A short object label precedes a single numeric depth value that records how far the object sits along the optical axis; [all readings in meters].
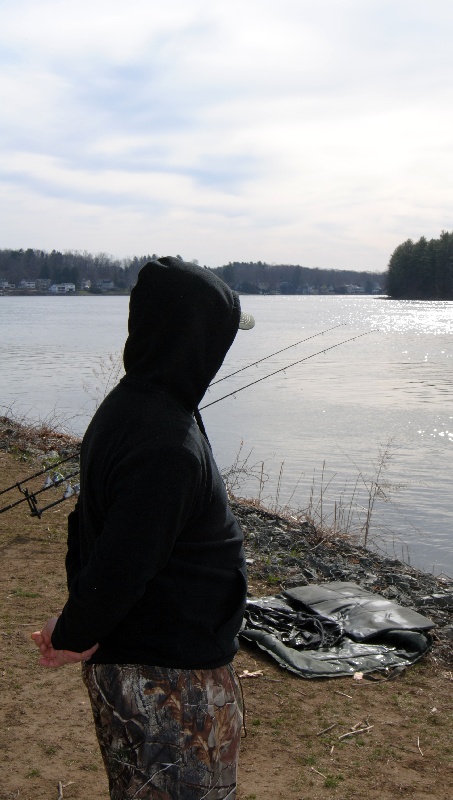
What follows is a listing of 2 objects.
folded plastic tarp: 4.58
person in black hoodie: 1.73
